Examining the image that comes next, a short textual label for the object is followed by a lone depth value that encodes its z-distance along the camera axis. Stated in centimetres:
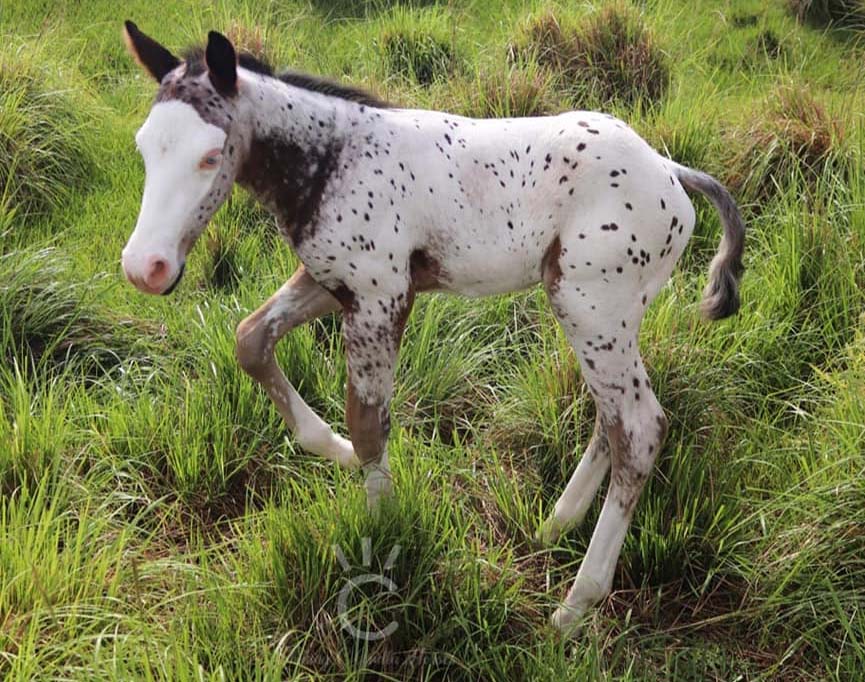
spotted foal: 215
